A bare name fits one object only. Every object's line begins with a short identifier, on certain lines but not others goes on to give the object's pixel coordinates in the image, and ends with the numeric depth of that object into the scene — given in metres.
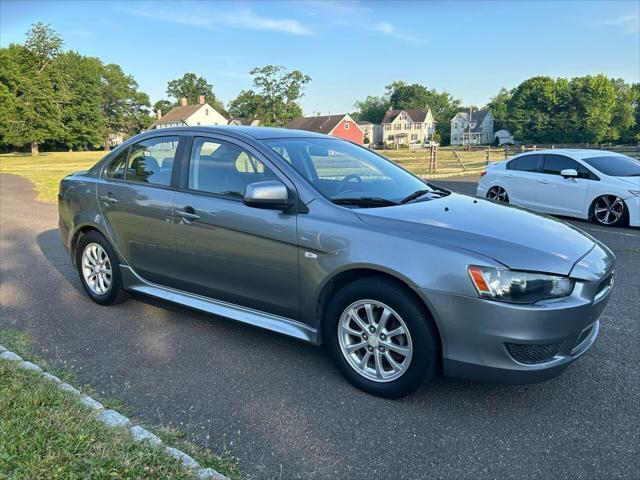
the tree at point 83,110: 66.38
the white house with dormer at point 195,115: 78.62
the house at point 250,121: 75.43
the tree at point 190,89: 136.50
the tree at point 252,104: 74.19
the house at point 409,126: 104.62
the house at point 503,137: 90.45
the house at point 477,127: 103.56
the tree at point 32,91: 51.97
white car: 9.07
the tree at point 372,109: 135.38
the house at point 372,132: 110.50
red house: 77.75
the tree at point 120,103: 87.69
